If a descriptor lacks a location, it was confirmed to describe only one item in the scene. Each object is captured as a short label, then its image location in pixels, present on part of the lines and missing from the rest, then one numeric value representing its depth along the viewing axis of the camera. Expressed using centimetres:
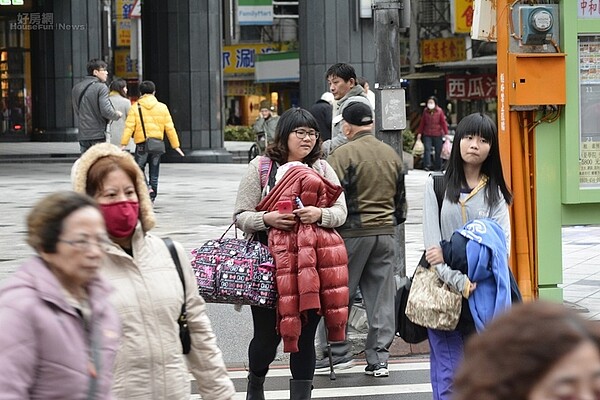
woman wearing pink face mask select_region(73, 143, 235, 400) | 418
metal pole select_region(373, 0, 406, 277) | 1014
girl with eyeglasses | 700
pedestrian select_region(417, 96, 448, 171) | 2983
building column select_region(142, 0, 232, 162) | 2986
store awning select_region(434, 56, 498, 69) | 4366
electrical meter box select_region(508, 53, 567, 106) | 965
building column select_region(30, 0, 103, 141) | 3725
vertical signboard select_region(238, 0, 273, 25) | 4491
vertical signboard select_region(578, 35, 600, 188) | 994
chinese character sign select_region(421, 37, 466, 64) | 4609
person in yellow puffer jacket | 1880
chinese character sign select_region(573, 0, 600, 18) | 983
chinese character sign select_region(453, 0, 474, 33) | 3522
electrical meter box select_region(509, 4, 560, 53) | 966
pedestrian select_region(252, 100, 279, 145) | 2272
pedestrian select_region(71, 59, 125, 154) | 1867
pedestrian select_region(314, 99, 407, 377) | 848
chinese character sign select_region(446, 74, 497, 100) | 4570
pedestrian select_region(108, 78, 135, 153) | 1981
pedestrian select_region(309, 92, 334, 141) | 1300
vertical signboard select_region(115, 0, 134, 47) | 5334
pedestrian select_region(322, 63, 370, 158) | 983
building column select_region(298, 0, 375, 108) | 2653
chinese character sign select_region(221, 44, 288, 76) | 5822
